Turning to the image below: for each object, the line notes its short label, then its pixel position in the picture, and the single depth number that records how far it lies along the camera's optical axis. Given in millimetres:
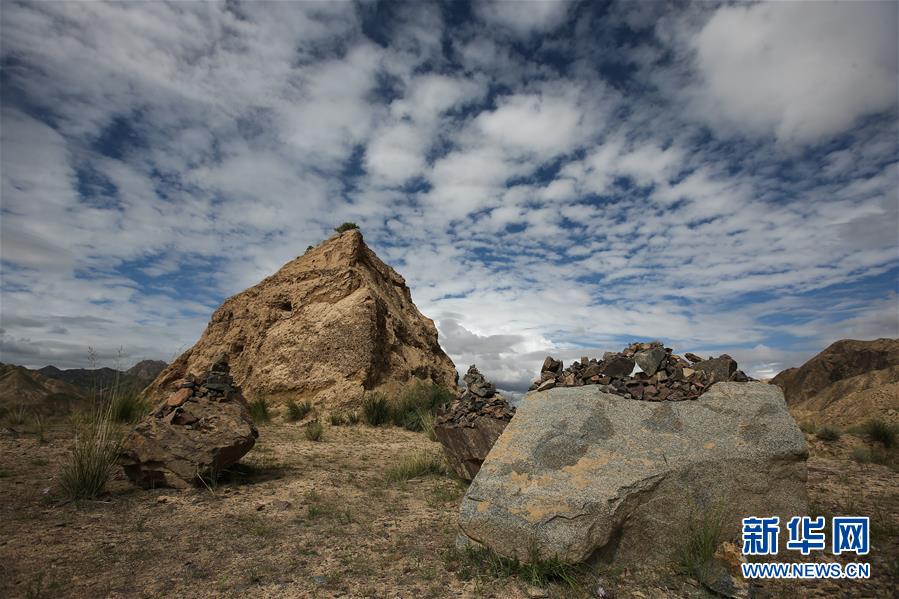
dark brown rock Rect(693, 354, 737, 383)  4695
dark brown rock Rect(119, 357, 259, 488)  5543
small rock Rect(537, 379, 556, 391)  5023
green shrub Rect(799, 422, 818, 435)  10752
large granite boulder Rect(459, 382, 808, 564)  3461
